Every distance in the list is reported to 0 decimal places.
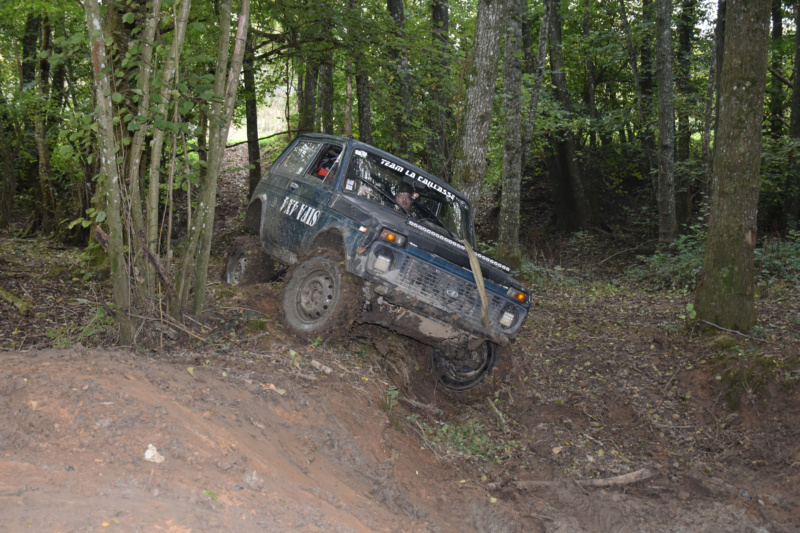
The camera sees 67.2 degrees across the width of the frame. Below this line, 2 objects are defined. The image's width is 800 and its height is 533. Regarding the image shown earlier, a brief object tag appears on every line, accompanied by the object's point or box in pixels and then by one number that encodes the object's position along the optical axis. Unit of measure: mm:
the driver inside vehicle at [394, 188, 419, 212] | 6605
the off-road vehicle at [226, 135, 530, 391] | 5438
